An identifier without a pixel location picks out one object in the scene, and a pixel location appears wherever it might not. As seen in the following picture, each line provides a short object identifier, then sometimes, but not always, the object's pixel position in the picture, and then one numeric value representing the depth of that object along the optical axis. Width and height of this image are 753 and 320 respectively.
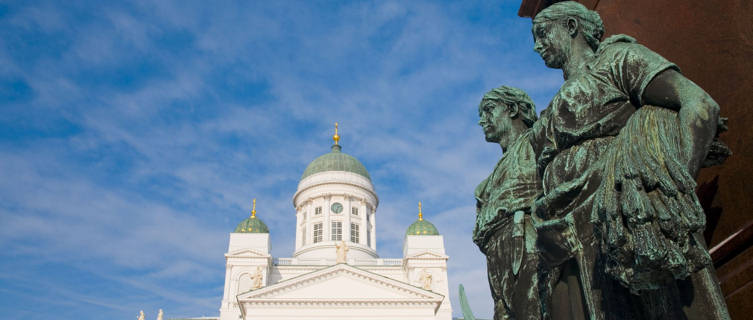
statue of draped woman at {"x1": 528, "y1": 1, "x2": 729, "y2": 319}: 1.86
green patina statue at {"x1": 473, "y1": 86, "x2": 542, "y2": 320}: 2.94
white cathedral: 35.59
